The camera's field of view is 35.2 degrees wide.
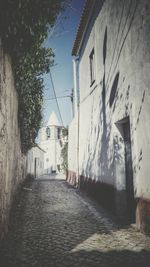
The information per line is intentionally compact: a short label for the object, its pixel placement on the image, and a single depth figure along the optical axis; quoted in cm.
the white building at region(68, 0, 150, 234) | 502
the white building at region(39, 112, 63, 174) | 5628
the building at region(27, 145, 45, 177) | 2175
